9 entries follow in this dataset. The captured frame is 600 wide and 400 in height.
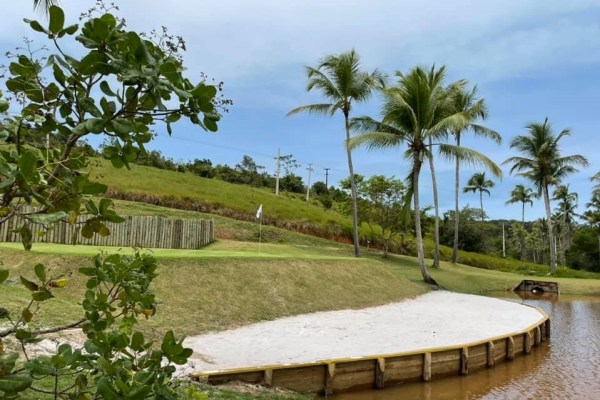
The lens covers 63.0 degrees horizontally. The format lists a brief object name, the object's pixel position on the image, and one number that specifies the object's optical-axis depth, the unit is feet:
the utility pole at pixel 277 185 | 180.65
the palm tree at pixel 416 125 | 73.67
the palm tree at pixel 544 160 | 124.06
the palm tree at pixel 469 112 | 101.45
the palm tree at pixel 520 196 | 230.48
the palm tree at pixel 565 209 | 198.32
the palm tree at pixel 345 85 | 87.61
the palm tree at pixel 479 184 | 241.96
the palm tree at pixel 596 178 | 148.25
